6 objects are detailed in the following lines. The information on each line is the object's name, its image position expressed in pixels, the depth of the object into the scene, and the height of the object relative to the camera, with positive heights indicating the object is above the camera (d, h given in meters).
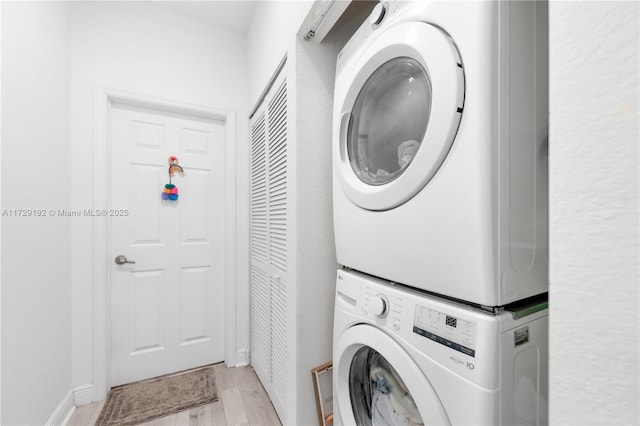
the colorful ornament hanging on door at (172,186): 1.95 +0.20
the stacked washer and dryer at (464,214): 0.54 +0.00
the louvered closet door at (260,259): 1.73 -0.31
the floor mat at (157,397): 1.57 -1.14
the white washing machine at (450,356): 0.54 -0.32
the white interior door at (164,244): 1.87 -0.22
